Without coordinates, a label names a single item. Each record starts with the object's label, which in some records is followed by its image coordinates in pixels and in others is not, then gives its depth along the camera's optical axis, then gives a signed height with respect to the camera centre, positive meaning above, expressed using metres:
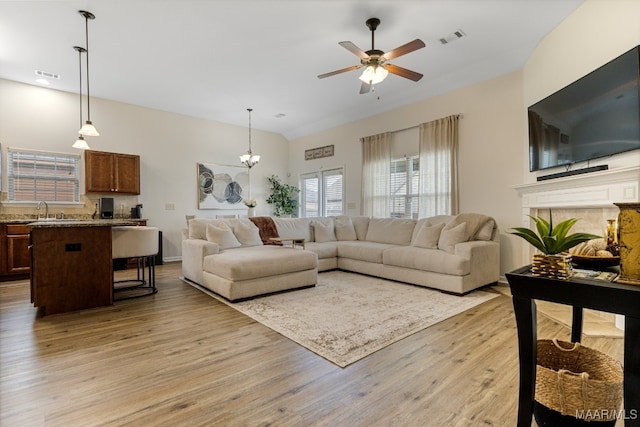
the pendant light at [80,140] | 3.92 +1.01
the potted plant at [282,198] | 7.84 +0.44
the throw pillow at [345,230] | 5.88 -0.31
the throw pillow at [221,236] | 4.24 -0.30
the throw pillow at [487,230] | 4.24 -0.24
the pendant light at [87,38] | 3.23 +2.16
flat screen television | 2.55 +0.94
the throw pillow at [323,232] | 5.72 -0.34
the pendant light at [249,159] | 6.39 +1.20
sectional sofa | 3.57 -0.55
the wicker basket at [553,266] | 1.18 -0.21
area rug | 2.37 -0.99
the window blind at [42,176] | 4.96 +0.70
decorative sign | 7.27 +1.54
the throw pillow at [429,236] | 4.36 -0.34
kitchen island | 2.94 -0.49
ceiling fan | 2.99 +1.62
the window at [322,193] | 7.14 +0.53
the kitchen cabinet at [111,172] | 5.36 +0.81
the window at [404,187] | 5.60 +0.51
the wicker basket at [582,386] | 1.23 -0.75
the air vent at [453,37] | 3.61 +2.15
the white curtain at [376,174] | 5.98 +0.81
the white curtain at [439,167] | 4.95 +0.78
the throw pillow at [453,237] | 4.03 -0.32
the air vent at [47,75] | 4.62 +2.21
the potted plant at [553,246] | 1.19 -0.15
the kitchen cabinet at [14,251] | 4.52 -0.51
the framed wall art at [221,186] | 6.87 +0.70
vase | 1.08 -0.11
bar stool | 3.46 -0.34
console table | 1.03 -0.36
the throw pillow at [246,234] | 4.61 -0.29
